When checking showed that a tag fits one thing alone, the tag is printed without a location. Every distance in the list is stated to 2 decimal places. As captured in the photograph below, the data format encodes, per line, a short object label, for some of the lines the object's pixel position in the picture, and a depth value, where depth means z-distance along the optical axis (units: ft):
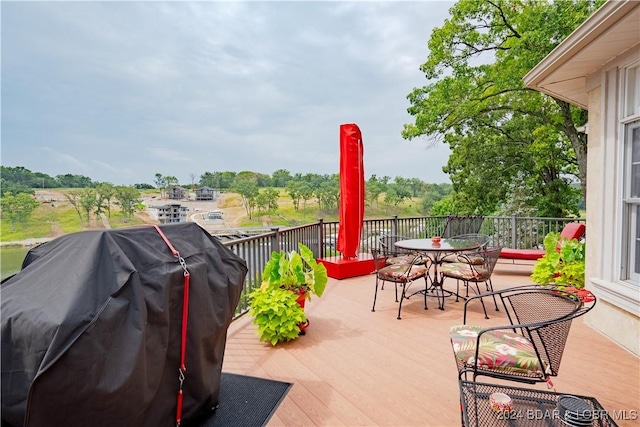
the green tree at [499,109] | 28.45
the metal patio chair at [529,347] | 5.75
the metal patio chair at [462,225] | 23.91
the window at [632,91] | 8.78
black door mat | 6.47
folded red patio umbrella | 17.12
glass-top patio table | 13.15
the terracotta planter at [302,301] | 10.69
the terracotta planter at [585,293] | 9.29
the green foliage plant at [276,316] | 9.75
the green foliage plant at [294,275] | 10.52
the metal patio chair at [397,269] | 12.33
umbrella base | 18.04
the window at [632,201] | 9.04
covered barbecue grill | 3.69
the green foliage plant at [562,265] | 13.00
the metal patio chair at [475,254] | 14.80
